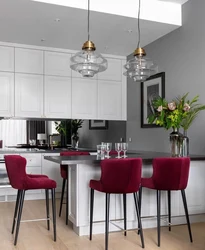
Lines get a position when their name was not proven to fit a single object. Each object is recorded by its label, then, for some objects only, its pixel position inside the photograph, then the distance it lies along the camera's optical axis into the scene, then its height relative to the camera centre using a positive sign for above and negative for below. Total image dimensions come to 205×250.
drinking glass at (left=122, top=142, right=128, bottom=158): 3.51 -0.21
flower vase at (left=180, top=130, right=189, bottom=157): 3.80 -0.22
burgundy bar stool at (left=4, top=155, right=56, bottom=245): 3.06 -0.53
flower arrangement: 3.68 +0.18
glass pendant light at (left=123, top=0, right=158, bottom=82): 3.55 +0.72
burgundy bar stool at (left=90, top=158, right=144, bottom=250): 2.93 -0.46
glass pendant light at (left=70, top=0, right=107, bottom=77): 3.20 +0.71
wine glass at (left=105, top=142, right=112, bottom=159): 3.56 -0.22
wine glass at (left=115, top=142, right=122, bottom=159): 3.50 -0.21
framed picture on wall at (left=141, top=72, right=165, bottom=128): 5.05 +0.62
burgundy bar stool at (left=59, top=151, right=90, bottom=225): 3.98 -0.52
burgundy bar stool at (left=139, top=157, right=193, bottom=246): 3.13 -0.47
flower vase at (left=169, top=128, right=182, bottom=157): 3.80 -0.18
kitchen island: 3.38 -0.83
